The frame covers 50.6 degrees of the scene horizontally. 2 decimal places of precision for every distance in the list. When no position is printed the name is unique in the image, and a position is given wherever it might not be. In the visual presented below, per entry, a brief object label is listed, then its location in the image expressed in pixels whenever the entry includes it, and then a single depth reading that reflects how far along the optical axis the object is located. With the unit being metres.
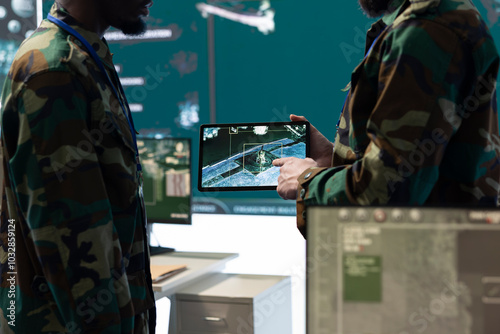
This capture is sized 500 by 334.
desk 2.16
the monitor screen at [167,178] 2.67
